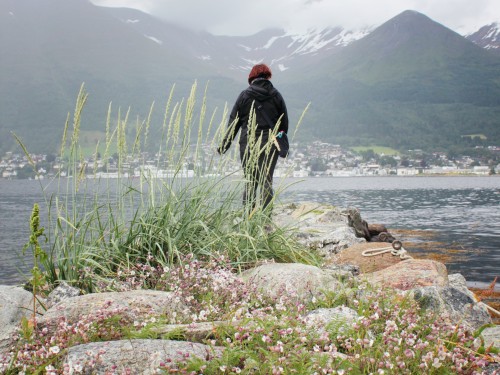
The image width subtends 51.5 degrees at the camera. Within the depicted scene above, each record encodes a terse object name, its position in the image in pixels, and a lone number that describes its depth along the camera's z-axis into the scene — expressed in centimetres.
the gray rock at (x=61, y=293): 454
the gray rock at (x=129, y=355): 271
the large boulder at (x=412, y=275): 513
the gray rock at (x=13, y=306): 405
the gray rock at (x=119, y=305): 354
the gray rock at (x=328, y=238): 888
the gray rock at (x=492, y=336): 371
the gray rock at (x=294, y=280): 443
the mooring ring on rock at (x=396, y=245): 719
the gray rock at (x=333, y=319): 333
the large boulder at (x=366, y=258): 707
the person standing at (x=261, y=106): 886
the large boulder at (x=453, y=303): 414
